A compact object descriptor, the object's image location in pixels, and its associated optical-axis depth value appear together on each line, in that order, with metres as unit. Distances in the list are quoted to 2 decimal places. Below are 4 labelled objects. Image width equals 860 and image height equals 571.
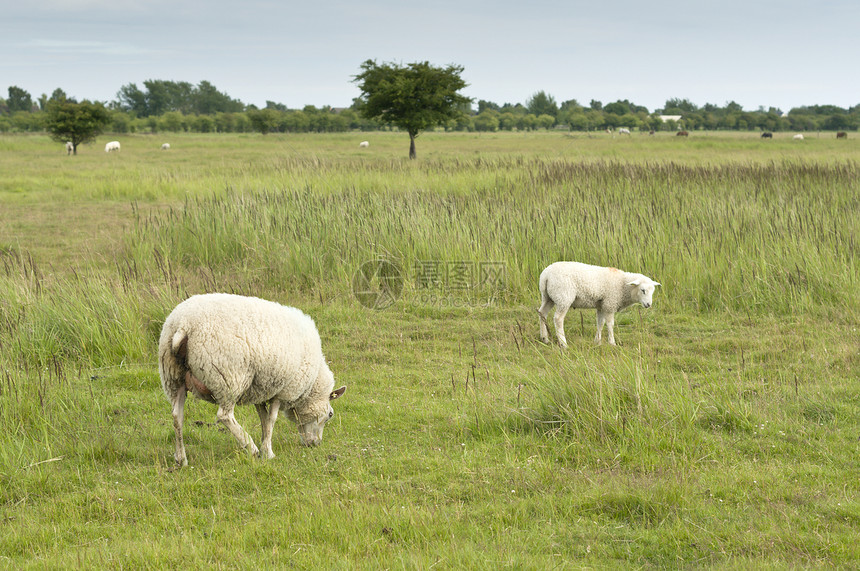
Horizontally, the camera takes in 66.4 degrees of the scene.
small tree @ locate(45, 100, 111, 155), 45.78
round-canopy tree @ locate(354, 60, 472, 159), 32.56
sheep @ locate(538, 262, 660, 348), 7.78
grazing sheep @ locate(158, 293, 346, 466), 4.63
